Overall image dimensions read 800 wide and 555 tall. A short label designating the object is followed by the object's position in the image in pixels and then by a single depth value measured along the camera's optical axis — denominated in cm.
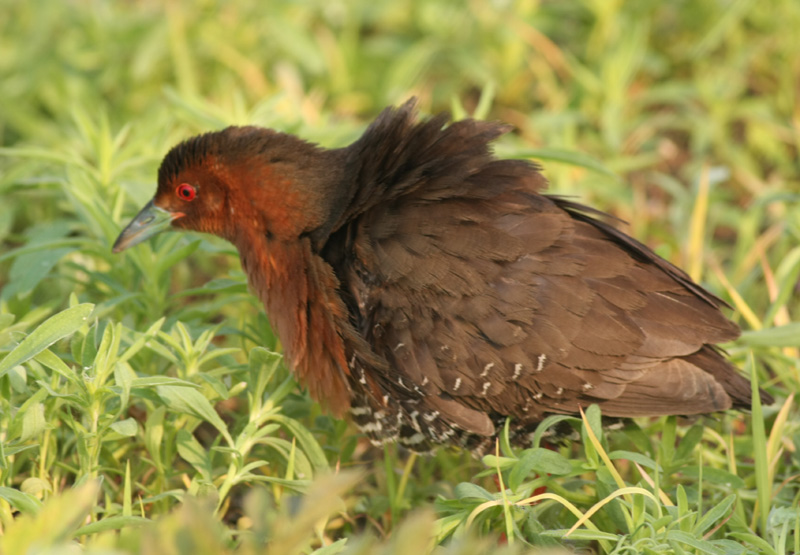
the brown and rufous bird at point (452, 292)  692
